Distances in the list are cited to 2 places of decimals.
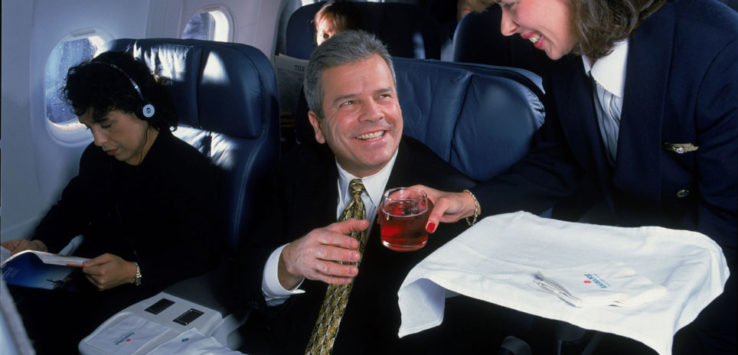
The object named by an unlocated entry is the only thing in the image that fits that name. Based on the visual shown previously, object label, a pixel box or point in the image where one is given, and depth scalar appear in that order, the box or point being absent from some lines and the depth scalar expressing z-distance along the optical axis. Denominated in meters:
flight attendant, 1.26
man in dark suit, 1.57
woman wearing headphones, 1.40
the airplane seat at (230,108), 1.93
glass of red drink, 1.25
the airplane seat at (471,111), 1.70
